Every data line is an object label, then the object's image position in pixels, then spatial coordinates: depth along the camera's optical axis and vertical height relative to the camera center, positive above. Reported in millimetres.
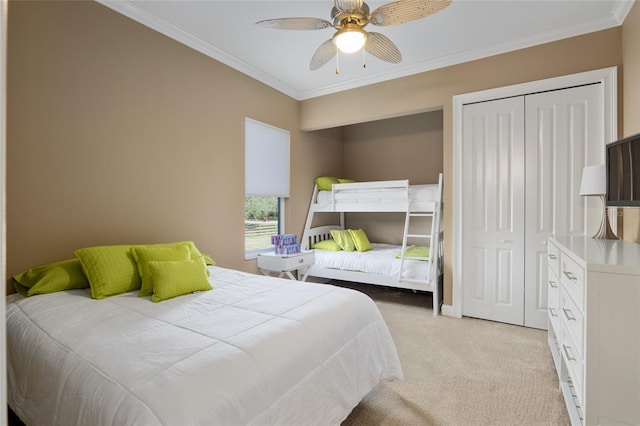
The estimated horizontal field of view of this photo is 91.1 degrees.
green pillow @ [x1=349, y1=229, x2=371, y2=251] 4382 -387
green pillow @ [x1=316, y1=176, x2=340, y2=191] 4695 +453
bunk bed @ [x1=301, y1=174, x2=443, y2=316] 3572 -452
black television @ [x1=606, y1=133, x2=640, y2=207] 1799 +258
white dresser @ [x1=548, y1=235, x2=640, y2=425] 1263 -519
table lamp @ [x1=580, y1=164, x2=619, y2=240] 2232 +191
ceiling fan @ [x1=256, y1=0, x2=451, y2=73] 1825 +1210
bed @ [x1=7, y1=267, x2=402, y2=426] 1048 -580
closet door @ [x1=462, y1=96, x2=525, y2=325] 3146 +38
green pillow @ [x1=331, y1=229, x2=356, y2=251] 4420 -380
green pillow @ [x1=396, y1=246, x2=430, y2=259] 3777 -482
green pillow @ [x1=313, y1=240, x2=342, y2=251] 4414 -459
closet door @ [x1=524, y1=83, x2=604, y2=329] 2834 +461
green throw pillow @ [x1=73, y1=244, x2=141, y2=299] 1974 -375
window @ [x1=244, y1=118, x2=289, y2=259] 3785 +380
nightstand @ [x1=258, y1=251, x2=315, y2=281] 3527 -563
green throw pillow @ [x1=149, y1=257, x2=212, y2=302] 1951 -425
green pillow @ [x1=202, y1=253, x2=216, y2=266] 2850 -437
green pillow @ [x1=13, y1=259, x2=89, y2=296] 1955 -426
